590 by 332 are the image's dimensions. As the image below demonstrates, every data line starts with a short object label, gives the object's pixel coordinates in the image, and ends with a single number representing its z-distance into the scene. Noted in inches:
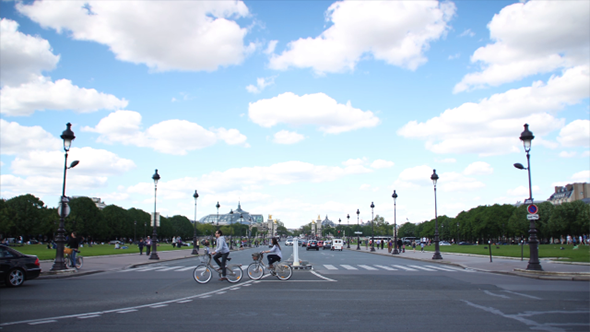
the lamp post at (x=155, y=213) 1423.0
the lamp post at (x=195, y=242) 1939.0
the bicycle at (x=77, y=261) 912.9
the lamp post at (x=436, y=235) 1417.3
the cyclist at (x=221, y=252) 636.1
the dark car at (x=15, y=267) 627.8
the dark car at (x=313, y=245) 2992.1
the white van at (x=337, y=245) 2982.8
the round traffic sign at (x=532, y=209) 891.4
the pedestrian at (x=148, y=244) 1661.5
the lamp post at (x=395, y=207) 2022.6
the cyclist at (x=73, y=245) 912.6
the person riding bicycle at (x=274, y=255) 723.4
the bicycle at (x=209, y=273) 652.1
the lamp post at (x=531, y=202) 861.8
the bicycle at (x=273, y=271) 723.4
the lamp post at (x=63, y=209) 848.3
